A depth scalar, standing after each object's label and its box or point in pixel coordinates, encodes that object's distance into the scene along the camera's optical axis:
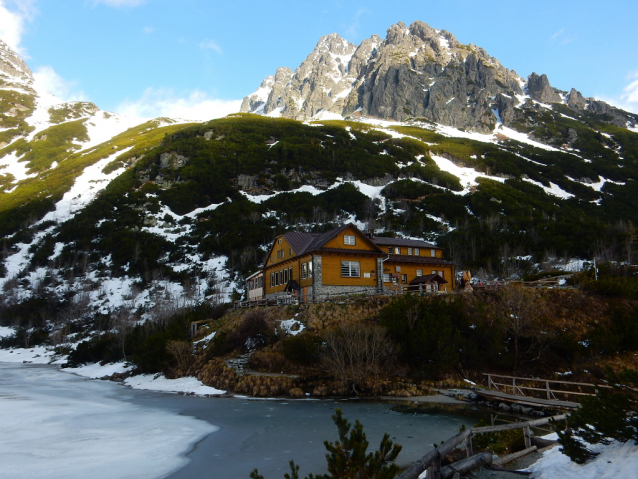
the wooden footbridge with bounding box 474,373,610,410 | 17.00
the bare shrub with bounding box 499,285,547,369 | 24.67
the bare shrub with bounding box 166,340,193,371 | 32.62
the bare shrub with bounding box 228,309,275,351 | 29.67
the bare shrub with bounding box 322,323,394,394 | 23.16
